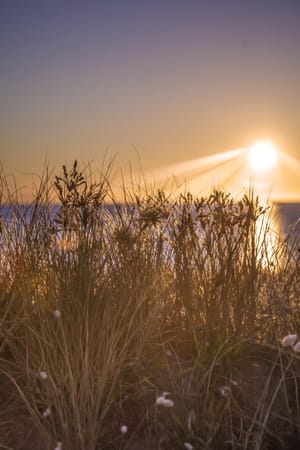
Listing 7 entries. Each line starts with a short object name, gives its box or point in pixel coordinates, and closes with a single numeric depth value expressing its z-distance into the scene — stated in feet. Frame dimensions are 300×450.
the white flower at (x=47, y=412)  6.40
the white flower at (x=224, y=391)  7.00
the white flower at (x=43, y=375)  6.37
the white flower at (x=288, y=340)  6.48
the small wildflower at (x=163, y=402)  6.18
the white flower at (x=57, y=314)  6.68
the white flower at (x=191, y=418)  6.57
